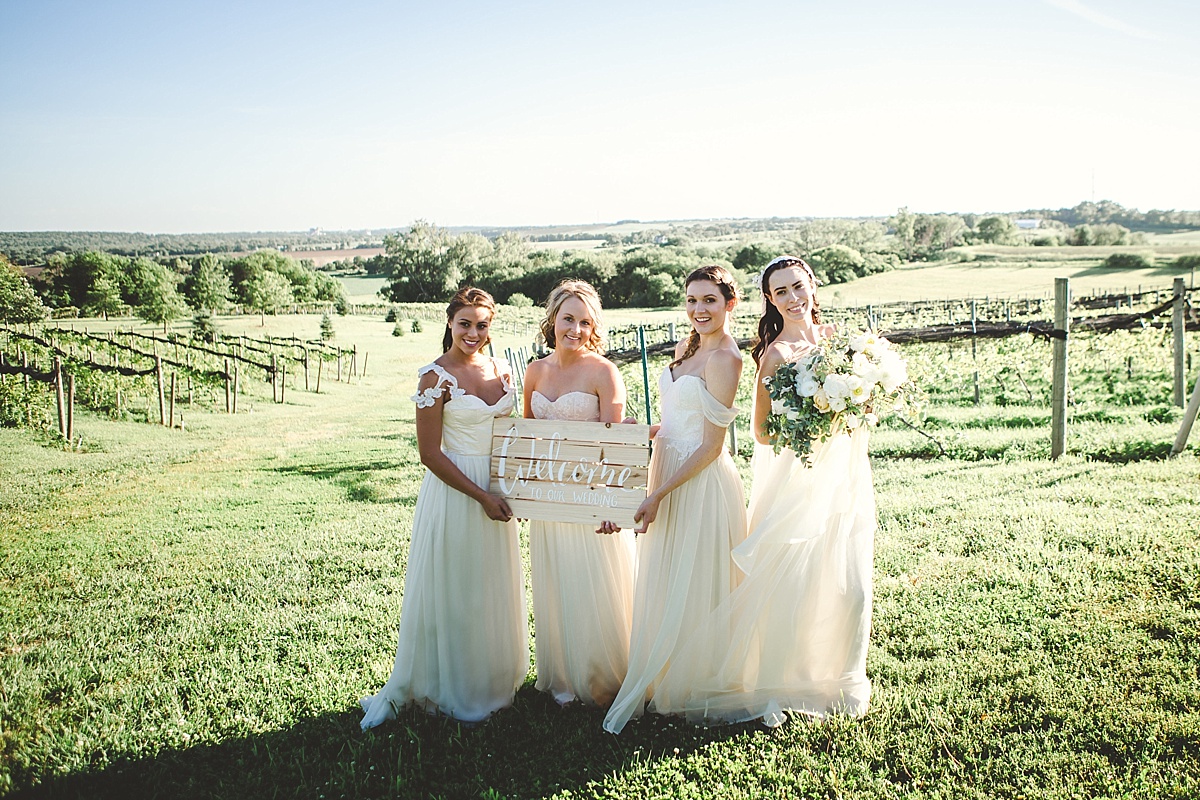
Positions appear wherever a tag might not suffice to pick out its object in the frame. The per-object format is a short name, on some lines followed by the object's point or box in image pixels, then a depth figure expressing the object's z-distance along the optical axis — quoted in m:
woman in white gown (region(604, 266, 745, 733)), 3.93
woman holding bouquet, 3.97
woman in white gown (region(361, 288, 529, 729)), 4.03
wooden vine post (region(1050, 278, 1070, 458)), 8.41
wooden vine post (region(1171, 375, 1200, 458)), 7.97
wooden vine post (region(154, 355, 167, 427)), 15.97
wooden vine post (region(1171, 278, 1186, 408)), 10.84
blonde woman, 4.04
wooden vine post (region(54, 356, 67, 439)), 13.45
